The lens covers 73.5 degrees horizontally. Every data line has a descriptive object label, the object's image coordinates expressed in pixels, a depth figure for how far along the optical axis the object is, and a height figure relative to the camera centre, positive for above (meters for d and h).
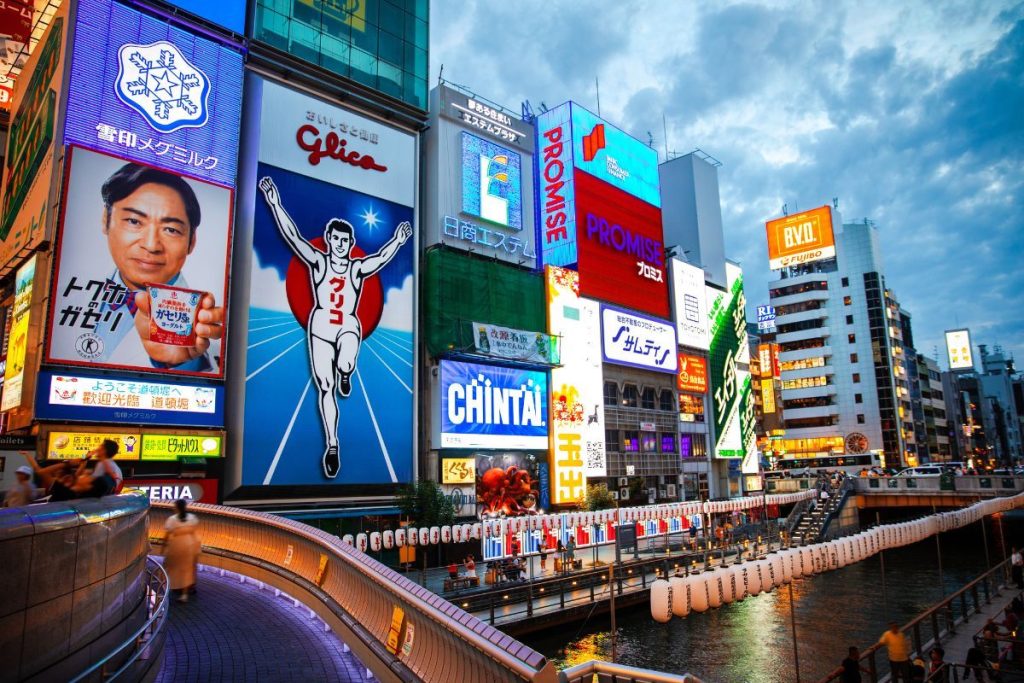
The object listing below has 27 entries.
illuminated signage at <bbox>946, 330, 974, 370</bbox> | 129.26 +20.78
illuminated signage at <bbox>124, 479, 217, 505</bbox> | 29.34 -0.66
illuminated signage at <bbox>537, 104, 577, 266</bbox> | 55.09 +21.91
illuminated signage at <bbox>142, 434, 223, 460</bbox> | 29.83 +1.19
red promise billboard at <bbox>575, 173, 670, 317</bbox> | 56.31 +18.65
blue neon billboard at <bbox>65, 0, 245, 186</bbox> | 30.20 +17.55
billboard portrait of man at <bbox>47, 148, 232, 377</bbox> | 28.77 +9.01
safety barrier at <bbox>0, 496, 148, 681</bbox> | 5.01 -0.92
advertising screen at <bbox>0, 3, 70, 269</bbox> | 30.42 +16.03
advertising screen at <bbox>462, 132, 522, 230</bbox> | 47.38 +20.04
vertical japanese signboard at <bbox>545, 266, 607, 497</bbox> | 48.75 +5.27
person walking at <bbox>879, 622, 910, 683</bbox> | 16.06 -4.43
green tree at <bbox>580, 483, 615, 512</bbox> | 48.00 -2.32
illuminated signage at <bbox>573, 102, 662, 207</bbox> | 57.56 +27.19
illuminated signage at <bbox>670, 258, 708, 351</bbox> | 66.00 +15.52
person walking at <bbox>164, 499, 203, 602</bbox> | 11.01 -1.28
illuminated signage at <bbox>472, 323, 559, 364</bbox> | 44.06 +8.18
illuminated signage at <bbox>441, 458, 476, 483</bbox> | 41.31 -0.10
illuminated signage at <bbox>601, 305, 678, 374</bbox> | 55.97 +10.56
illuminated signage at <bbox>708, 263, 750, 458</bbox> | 69.25 +9.74
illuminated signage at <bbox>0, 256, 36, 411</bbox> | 29.47 +5.98
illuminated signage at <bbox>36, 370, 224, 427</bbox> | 27.64 +3.14
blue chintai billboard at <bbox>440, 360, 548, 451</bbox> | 42.25 +3.91
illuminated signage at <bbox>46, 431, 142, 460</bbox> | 27.48 +1.25
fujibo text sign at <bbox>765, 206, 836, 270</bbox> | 96.50 +31.86
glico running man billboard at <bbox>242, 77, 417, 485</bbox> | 34.84 +9.11
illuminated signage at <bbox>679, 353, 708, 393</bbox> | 65.38 +8.70
